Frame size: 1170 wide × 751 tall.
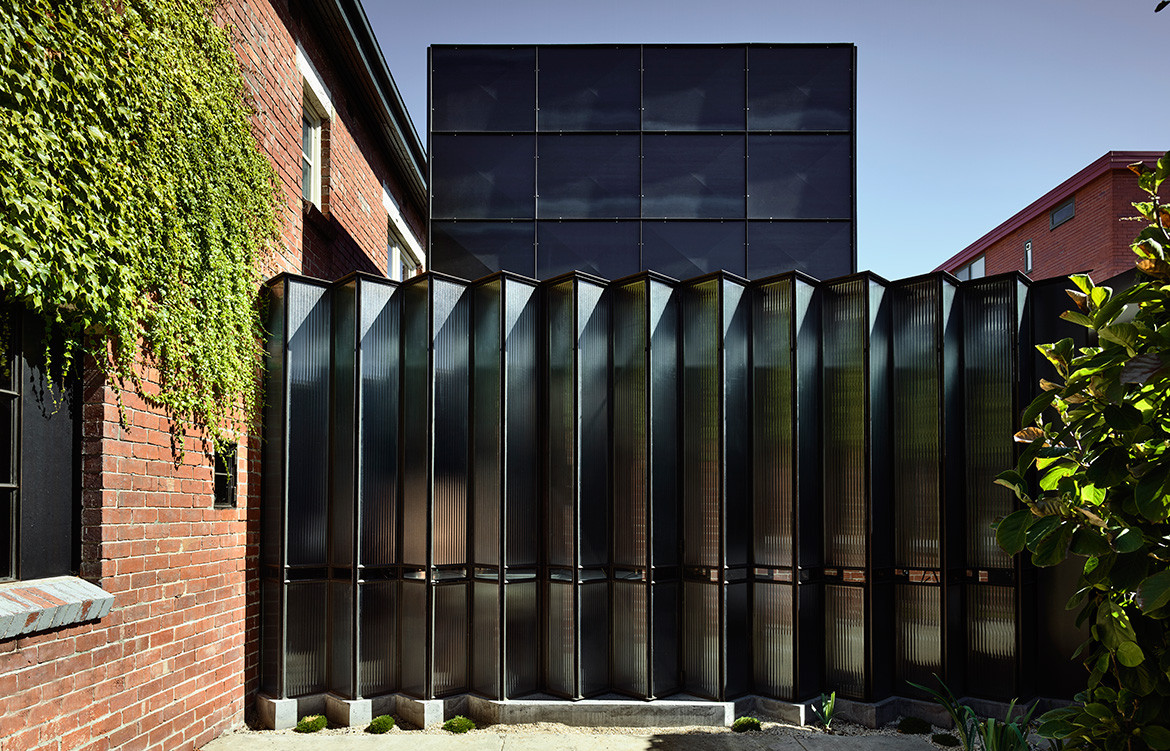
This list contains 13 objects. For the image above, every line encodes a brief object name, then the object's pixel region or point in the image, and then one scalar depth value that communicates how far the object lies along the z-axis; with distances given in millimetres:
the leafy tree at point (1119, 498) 1724
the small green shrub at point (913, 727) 7207
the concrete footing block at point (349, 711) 7164
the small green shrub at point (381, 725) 7098
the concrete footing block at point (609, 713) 7336
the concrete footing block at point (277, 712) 7113
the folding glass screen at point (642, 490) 7473
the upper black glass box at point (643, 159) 11703
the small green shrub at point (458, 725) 7160
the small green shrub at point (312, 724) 7059
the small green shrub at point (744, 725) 7215
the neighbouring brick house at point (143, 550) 4910
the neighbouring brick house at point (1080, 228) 21844
